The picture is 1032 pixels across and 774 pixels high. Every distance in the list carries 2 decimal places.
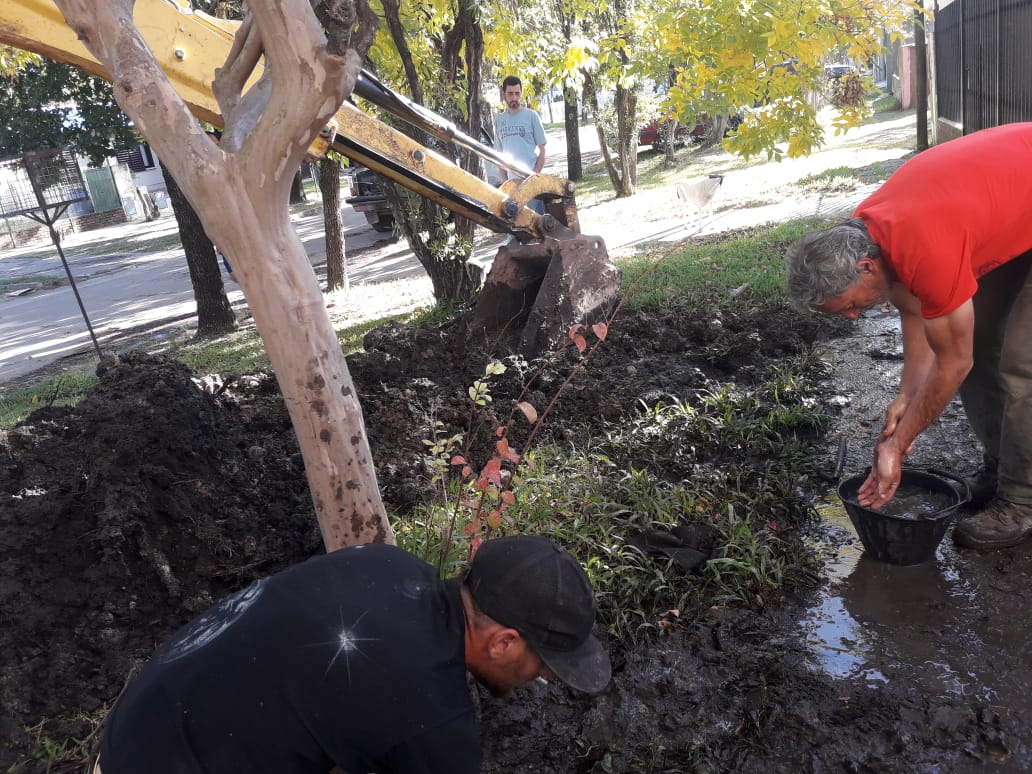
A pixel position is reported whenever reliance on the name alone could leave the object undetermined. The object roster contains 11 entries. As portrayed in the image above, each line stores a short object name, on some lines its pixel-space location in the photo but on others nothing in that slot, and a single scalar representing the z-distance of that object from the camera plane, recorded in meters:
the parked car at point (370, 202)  15.60
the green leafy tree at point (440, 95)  7.60
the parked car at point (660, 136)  21.14
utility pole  11.16
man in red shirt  2.85
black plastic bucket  3.18
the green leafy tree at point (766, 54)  5.58
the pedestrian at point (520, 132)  9.09
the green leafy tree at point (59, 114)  15.37
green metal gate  27.84
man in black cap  1.69
